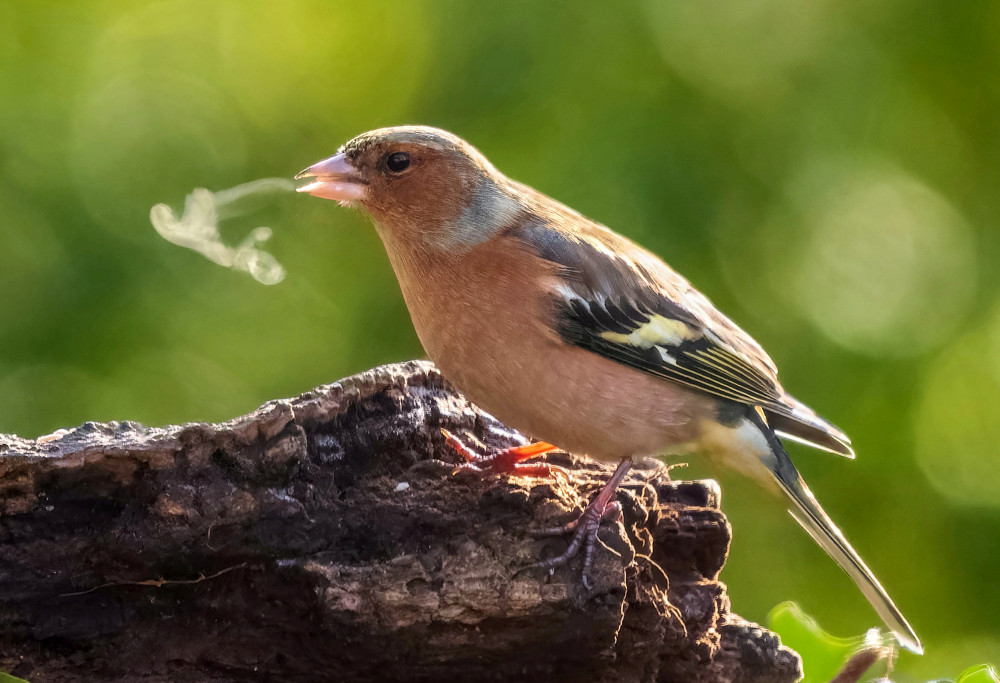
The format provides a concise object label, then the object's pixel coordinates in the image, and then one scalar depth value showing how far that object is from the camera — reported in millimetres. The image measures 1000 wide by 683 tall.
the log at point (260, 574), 4559
